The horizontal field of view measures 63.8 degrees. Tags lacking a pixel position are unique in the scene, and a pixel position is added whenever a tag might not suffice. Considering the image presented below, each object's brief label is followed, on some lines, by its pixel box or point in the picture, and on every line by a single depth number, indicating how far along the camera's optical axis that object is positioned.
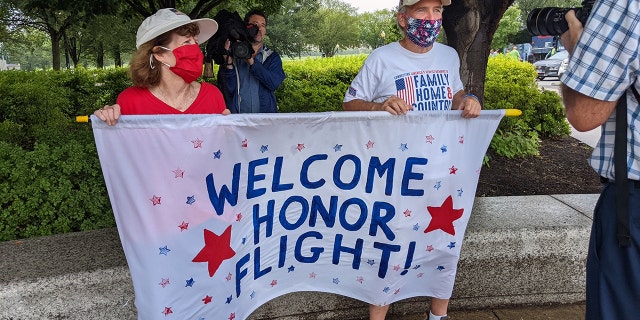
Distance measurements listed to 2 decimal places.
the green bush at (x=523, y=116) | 6.09
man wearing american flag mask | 2.64
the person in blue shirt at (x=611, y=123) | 1.60
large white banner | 2.21
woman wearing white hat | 2.40
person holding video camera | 3.64
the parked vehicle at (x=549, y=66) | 25.86
